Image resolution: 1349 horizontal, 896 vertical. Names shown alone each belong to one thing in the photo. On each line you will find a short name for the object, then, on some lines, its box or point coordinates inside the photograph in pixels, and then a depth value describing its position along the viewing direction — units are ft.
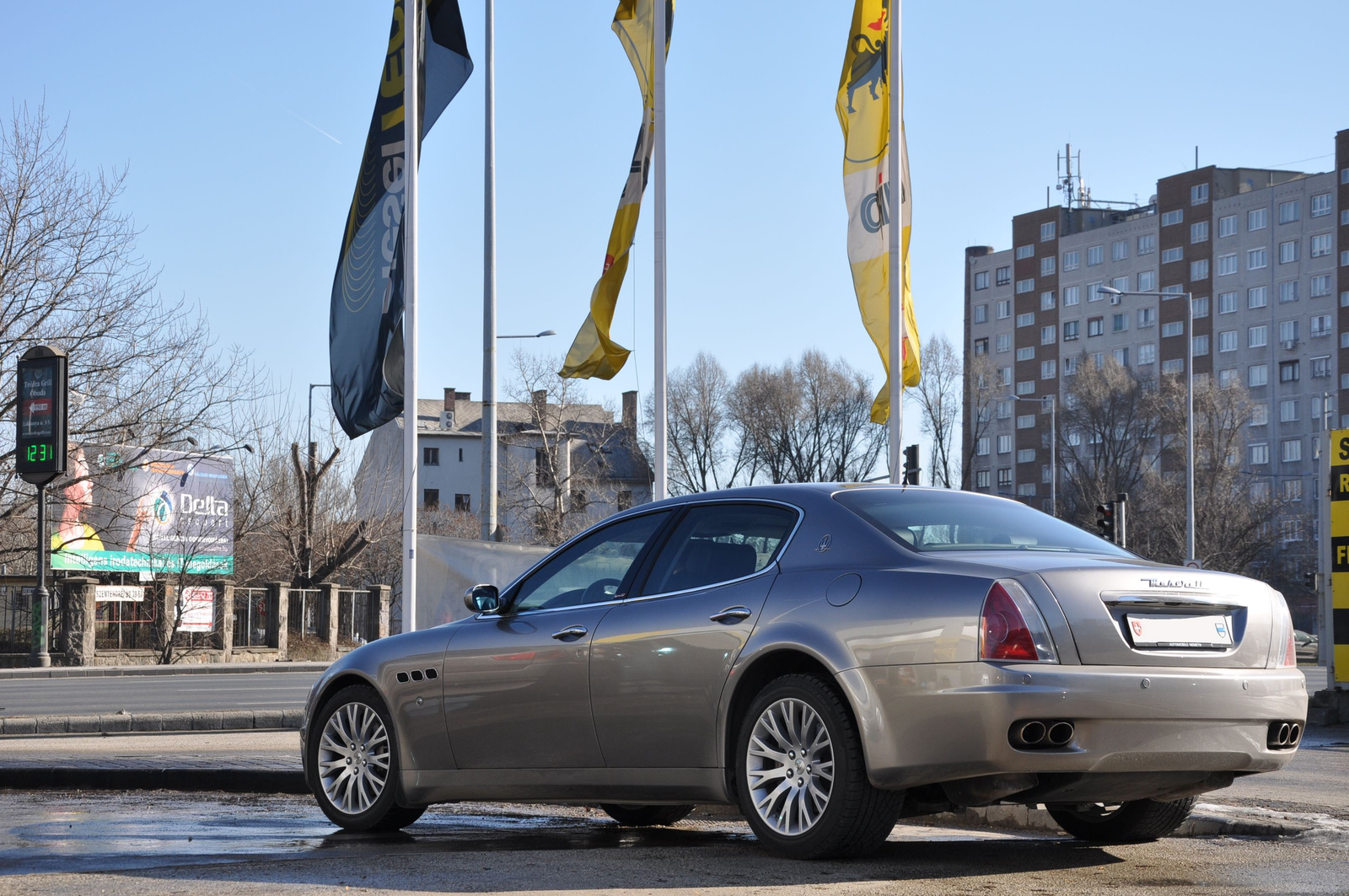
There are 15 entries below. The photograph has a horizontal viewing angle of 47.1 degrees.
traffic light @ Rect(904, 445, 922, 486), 92.07
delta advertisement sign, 123.85
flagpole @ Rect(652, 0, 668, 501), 52.75
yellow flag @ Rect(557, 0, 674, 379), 55.77
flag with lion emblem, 56.34
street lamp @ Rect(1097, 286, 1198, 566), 161.27
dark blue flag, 49.90
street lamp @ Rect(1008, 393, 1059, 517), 280.10
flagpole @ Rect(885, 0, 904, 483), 55.26
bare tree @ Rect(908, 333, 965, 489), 294.05
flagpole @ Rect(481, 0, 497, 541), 69.46
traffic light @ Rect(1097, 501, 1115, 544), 97.60
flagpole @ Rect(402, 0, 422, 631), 45.91
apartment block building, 308.60
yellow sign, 49.47
